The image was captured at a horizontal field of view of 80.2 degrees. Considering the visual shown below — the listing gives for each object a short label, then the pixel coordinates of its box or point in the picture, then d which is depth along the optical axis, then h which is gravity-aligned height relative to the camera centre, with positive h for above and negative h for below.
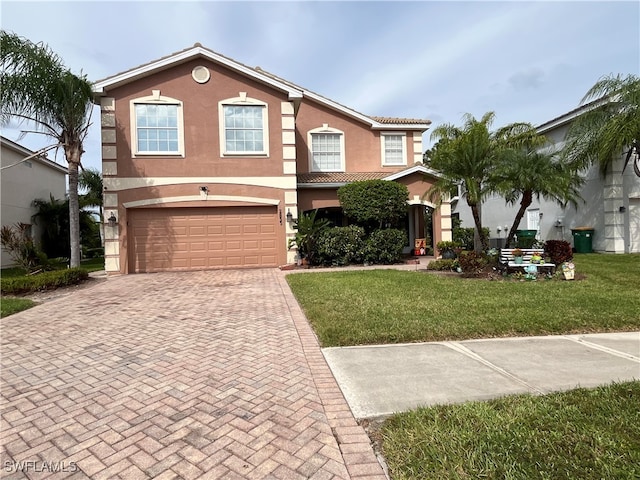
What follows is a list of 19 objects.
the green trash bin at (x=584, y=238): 17.44 -0.55
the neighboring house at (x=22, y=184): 18.97 +3.07
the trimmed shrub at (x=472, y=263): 11.41 -1.03
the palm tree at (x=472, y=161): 11.45 +2.10
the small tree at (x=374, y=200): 15.11 +1.25
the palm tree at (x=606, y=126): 14.47 +4.01
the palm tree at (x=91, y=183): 26.72 +3.86
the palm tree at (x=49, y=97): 12.51 +4.78
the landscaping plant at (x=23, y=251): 12.31 -0.40
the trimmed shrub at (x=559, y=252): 11.46 -0.77
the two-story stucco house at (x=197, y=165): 14.38 +2.74
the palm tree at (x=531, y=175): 11.02 +1.54
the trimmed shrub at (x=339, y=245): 14.91 -0.55
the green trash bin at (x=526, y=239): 13.79 -0.45
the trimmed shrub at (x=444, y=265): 12.59 -1.21
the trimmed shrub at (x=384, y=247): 15.26 -0.65
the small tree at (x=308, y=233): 14.86 -0.04
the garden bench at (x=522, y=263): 10.89 -0.98
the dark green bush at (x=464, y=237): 20.39 -0.45
